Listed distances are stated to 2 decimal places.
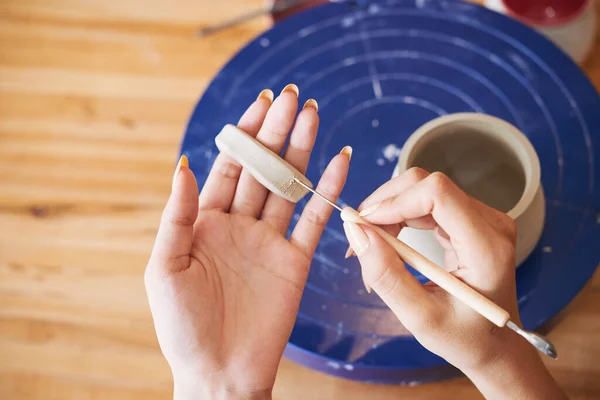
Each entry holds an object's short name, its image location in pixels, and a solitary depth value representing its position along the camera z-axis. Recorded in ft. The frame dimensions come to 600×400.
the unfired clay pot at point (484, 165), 2.27
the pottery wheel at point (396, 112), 2.59
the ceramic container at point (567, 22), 3.40
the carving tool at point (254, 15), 3.82
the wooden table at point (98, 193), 3.06
